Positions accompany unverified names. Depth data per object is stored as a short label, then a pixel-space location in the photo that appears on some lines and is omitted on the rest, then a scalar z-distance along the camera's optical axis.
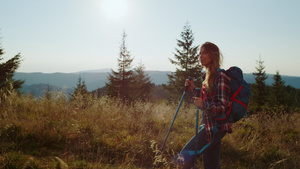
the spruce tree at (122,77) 21.70
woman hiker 1.97
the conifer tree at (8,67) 11.26
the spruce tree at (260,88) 23.95
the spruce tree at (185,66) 17.70
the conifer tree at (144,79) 28.84
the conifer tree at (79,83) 29.97
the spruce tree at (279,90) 21.60
